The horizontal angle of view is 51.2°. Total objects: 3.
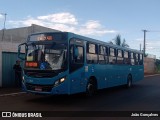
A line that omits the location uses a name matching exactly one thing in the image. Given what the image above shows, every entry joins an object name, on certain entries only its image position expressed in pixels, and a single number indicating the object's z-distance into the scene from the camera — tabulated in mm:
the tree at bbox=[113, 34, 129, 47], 31285
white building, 10956
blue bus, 6898
